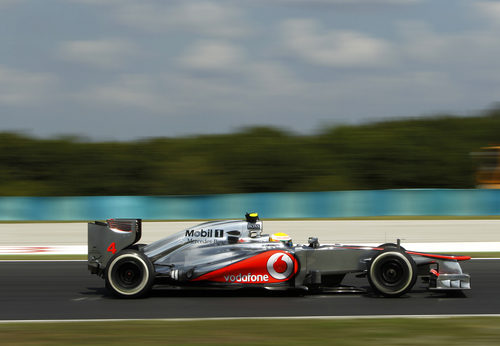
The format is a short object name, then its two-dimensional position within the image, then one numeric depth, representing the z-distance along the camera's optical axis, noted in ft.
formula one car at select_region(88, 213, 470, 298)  53.42
